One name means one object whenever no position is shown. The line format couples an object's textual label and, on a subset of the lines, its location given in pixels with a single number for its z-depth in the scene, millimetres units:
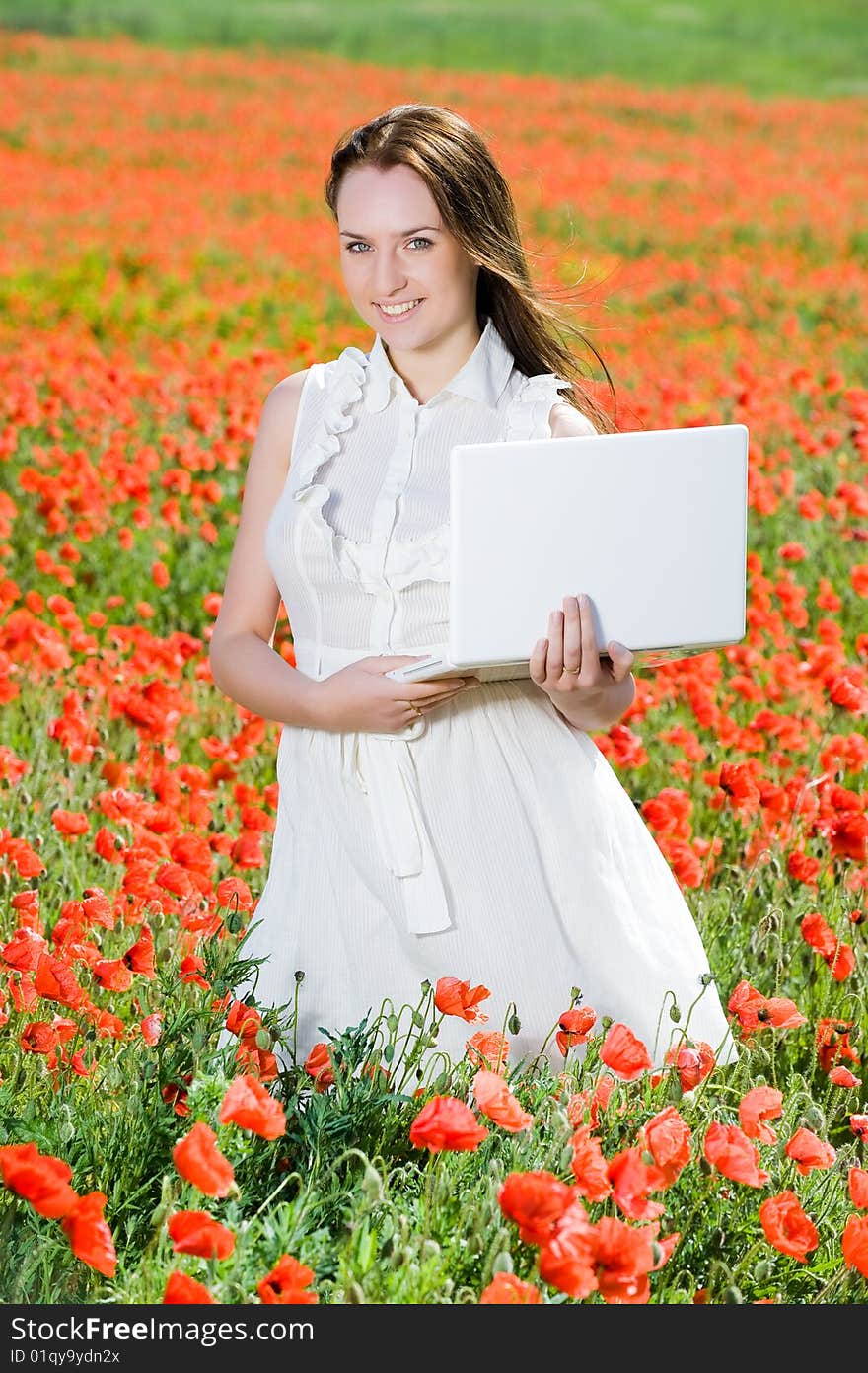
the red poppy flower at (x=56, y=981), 5051
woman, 5234
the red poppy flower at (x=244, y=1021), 4676
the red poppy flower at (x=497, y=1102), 4176
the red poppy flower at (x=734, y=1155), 4168
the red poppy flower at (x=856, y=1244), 4148
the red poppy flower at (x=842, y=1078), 5555
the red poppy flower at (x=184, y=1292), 3559
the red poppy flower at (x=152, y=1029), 4906
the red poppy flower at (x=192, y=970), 5047
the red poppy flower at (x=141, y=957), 5449
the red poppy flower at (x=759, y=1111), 4434
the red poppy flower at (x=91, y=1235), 3687
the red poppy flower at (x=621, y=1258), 3773
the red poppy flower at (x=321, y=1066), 4820
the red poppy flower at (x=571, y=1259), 3686
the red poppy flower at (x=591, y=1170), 4051
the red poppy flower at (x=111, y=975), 5422
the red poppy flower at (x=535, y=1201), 3705
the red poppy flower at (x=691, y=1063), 4766
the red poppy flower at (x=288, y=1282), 3631
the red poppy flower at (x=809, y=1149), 4543
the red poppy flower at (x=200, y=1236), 3607
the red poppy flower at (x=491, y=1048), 4684
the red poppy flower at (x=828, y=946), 6043
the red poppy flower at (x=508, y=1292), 3631
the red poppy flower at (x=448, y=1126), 4000
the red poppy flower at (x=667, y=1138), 4160
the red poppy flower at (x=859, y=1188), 4305
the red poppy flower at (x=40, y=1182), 3703
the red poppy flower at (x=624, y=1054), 4551
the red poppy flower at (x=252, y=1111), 3895
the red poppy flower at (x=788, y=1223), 4250
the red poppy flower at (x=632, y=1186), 3973
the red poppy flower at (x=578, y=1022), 4863
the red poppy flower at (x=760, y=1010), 5164
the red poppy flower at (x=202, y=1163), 3744
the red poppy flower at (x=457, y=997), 4691
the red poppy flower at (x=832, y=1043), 6021
